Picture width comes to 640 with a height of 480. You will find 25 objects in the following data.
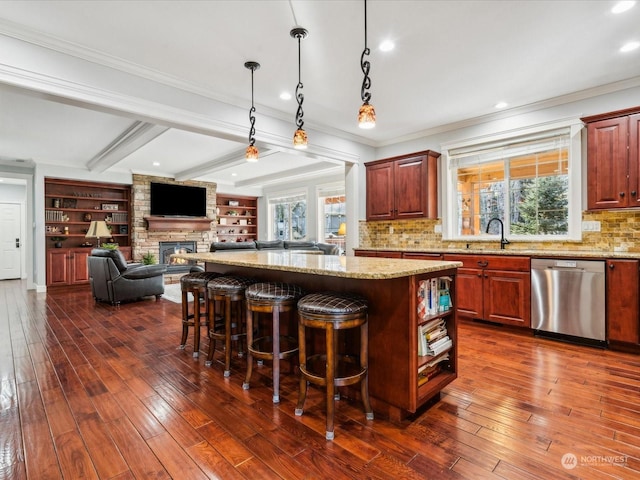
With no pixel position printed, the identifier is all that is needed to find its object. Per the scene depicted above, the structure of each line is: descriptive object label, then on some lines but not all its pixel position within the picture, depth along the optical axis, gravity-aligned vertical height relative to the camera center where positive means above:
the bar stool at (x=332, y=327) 1.86 -0.51
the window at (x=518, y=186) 3.87 +0.70
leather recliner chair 5.29 -0.60
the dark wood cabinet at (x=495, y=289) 3.62 -0.56
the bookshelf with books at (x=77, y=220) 7.57 +0.53
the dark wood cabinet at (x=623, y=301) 3.04 -0.57
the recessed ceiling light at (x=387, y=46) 2.77 +1.65
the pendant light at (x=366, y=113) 2.18 +0.84
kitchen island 1.90 -0.50
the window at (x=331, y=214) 8.82 +0.73
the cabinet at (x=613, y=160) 3.27 +0.81
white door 8.94 +0.02
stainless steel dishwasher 3.21 -0.60
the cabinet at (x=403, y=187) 4.79 +0.81
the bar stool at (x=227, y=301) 2.63 -0.50
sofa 6.80 -0.12
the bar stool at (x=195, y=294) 3.01 -0.50
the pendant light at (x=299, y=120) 2.58 +1.08
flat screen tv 8.69 +1.11
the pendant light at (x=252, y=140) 3.08 +1.03
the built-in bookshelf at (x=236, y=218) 10.62 +0.75
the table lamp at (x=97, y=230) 6.92 +0.24
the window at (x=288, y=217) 9.93 +0.74
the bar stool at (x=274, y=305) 2.20 -0.44
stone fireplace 8.47 +0.26
